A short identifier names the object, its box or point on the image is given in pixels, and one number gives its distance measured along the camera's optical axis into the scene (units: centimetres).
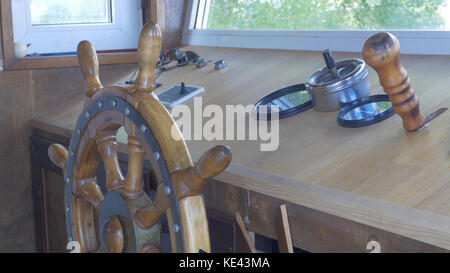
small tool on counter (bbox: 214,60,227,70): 213
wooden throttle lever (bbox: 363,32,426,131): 109
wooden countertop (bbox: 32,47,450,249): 95
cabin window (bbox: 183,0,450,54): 170
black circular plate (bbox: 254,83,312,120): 153
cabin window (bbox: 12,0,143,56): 234
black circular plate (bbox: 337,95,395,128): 133
